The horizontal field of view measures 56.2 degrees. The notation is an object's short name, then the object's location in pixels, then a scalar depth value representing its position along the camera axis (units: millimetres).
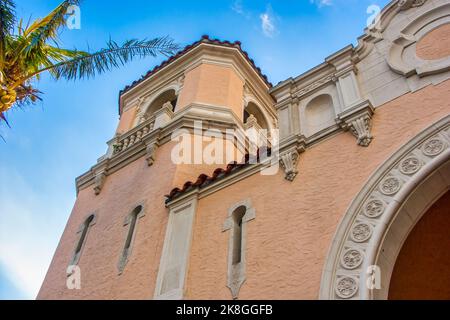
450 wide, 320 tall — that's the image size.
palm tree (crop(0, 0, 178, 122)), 8570
